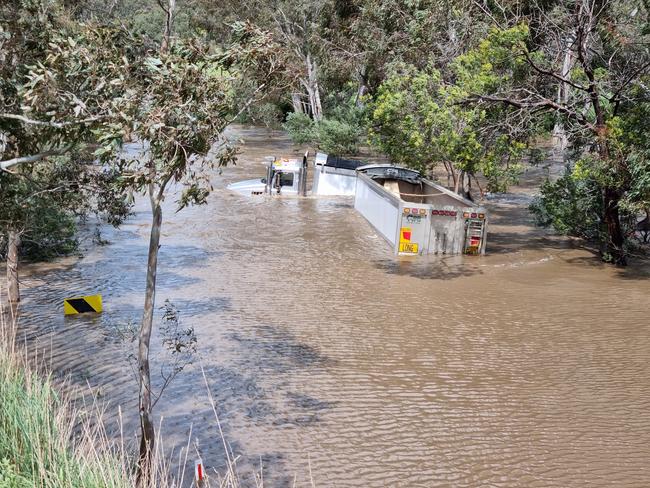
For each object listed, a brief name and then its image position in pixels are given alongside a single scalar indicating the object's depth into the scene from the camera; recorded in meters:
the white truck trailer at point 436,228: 20.94
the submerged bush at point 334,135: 41.84
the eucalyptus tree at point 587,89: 17.47
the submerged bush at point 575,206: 20.62
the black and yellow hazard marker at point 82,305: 15.05
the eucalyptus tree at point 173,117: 7.10
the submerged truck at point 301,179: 31.56
